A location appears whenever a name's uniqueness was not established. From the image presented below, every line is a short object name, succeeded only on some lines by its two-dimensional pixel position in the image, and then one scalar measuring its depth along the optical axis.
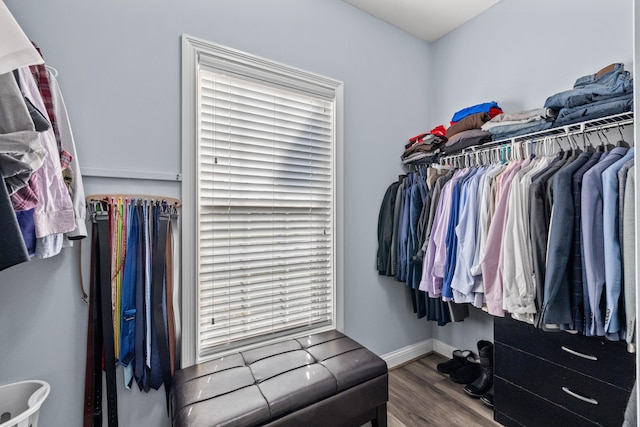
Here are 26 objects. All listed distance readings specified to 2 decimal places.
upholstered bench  1.25
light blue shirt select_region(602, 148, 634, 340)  1.18
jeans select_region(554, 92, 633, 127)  1.37
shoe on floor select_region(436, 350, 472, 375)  2.29
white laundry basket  1.18
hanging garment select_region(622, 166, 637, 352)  1.13
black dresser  1.32
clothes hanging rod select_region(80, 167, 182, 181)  1.40
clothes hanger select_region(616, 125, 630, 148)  1.38
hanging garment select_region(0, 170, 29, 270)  0.66
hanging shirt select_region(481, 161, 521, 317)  1.59
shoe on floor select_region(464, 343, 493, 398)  1.99
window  1.64
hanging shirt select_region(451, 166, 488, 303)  1.70
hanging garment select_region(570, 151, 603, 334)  1.29
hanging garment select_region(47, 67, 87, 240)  1.22
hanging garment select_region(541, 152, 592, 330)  1.31
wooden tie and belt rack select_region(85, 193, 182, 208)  1.39
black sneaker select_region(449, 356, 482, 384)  2.12
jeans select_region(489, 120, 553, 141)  1.70
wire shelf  1.43
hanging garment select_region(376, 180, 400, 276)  2.28
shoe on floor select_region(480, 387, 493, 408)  1.88
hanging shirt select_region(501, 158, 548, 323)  1.42
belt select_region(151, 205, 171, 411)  1.48
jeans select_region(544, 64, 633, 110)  1.38
